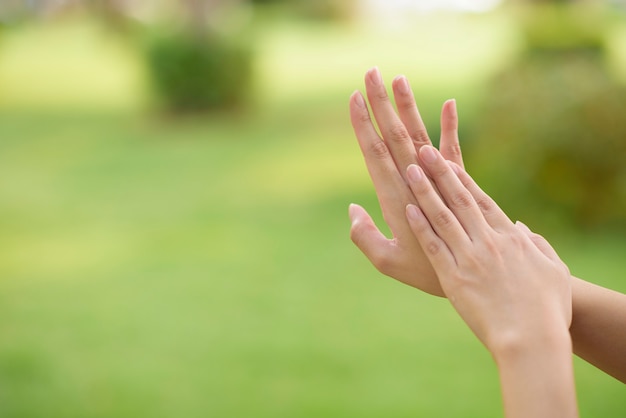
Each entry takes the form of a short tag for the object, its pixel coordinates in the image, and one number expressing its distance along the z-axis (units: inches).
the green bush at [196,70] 329.1
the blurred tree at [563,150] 178.7
